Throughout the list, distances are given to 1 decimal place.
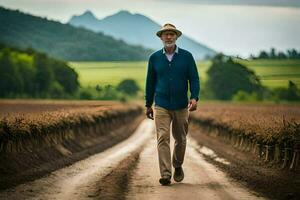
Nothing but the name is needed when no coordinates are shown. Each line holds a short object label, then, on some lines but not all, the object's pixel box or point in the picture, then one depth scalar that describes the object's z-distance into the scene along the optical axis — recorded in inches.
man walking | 614.5
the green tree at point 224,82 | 3794.3
